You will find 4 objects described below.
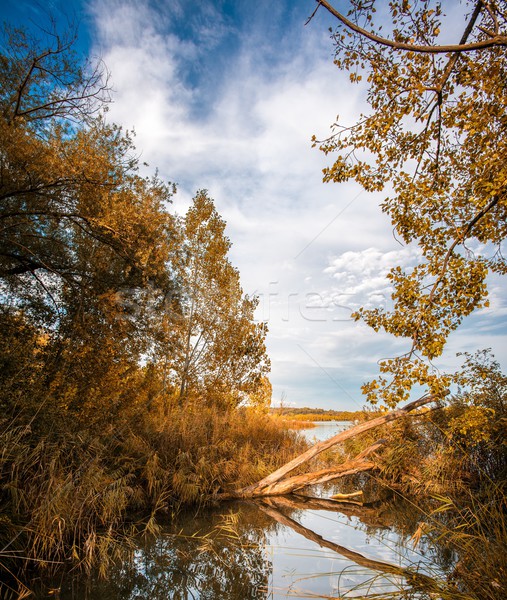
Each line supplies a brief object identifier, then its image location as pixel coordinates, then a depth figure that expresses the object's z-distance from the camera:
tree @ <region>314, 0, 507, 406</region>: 4.66
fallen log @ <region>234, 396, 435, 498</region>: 8.52
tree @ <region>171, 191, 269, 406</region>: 12.55
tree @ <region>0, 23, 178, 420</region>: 7.91
